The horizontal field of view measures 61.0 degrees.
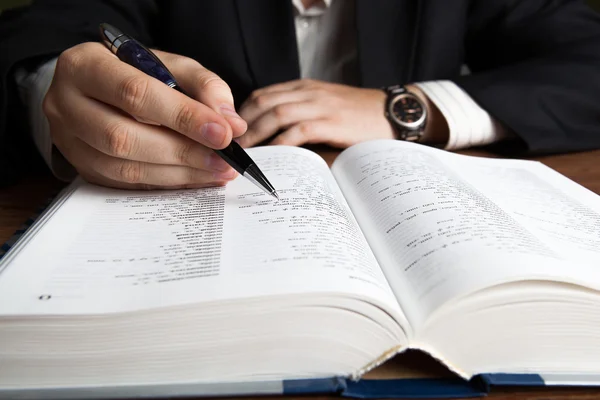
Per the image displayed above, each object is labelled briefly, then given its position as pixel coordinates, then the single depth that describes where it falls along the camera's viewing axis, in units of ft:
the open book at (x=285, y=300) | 1.04
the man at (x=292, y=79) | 1.59
